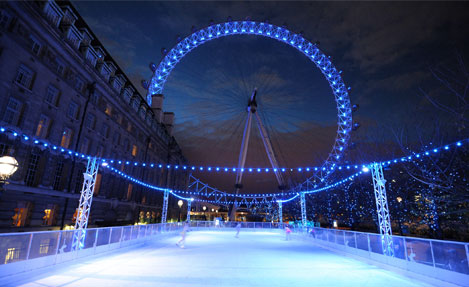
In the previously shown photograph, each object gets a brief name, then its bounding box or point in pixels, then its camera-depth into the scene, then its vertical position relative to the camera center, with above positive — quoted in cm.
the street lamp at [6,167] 819 +115
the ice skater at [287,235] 2647 -208
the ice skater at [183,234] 1895 -164
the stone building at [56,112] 1898 +876
